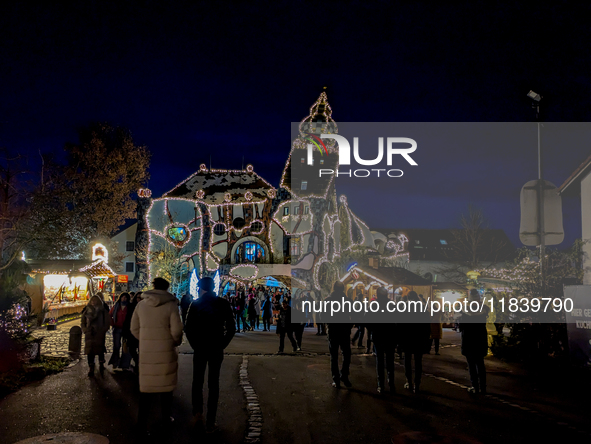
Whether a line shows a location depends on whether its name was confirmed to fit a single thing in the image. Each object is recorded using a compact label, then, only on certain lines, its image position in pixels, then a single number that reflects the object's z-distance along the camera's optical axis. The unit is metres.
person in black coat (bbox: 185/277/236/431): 6.41
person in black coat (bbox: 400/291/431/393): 9.30
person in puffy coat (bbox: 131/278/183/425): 5.75
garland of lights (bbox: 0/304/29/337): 9.70
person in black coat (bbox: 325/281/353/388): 9.31
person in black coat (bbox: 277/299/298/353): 14.59
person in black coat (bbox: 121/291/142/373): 9.64
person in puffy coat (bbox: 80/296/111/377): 10.76
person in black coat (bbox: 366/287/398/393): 9.09
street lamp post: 13.69
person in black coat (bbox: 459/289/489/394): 9.06
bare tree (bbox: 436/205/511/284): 49.47
